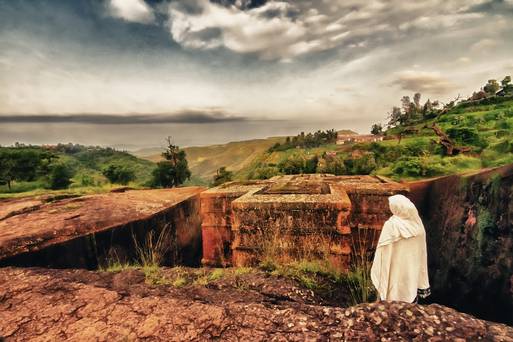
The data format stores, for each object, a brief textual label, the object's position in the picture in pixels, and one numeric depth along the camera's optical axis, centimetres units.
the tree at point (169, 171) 2386
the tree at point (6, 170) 1791
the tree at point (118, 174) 1981
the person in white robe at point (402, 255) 245
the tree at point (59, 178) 1680
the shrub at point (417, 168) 761
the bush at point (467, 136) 913
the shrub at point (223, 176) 2365
